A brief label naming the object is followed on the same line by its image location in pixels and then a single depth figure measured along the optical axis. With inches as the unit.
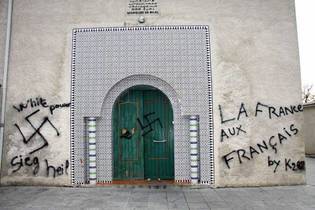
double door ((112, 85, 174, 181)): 259.1
